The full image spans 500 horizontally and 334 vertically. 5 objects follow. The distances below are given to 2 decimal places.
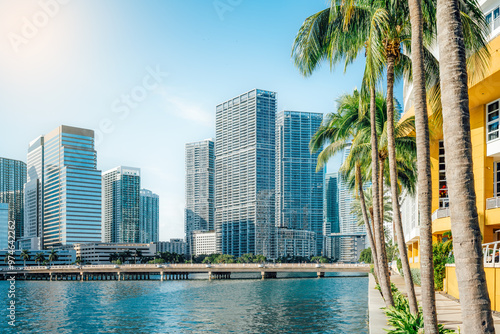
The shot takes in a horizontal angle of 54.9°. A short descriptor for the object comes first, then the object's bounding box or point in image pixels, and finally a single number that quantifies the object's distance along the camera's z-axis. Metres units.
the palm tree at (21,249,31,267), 192.48
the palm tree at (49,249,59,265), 191.82
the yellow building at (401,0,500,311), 27.46
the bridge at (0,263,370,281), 127.94
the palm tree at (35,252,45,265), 195.88
